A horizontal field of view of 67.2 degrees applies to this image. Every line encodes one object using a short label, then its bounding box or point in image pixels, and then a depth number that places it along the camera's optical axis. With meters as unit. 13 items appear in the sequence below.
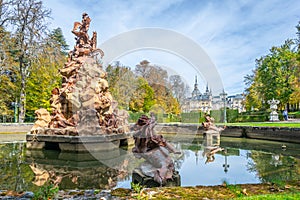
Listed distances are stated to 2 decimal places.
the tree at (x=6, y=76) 20.81
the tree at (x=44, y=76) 22.22
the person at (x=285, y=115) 25.87
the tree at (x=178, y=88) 17.15
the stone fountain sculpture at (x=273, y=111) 26.31
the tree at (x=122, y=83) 16.91
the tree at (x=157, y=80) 13.63
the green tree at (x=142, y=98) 14.20
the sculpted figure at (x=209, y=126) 14.49
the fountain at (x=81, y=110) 9.13
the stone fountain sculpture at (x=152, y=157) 4.34
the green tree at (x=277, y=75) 32.94
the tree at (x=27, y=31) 21.38
